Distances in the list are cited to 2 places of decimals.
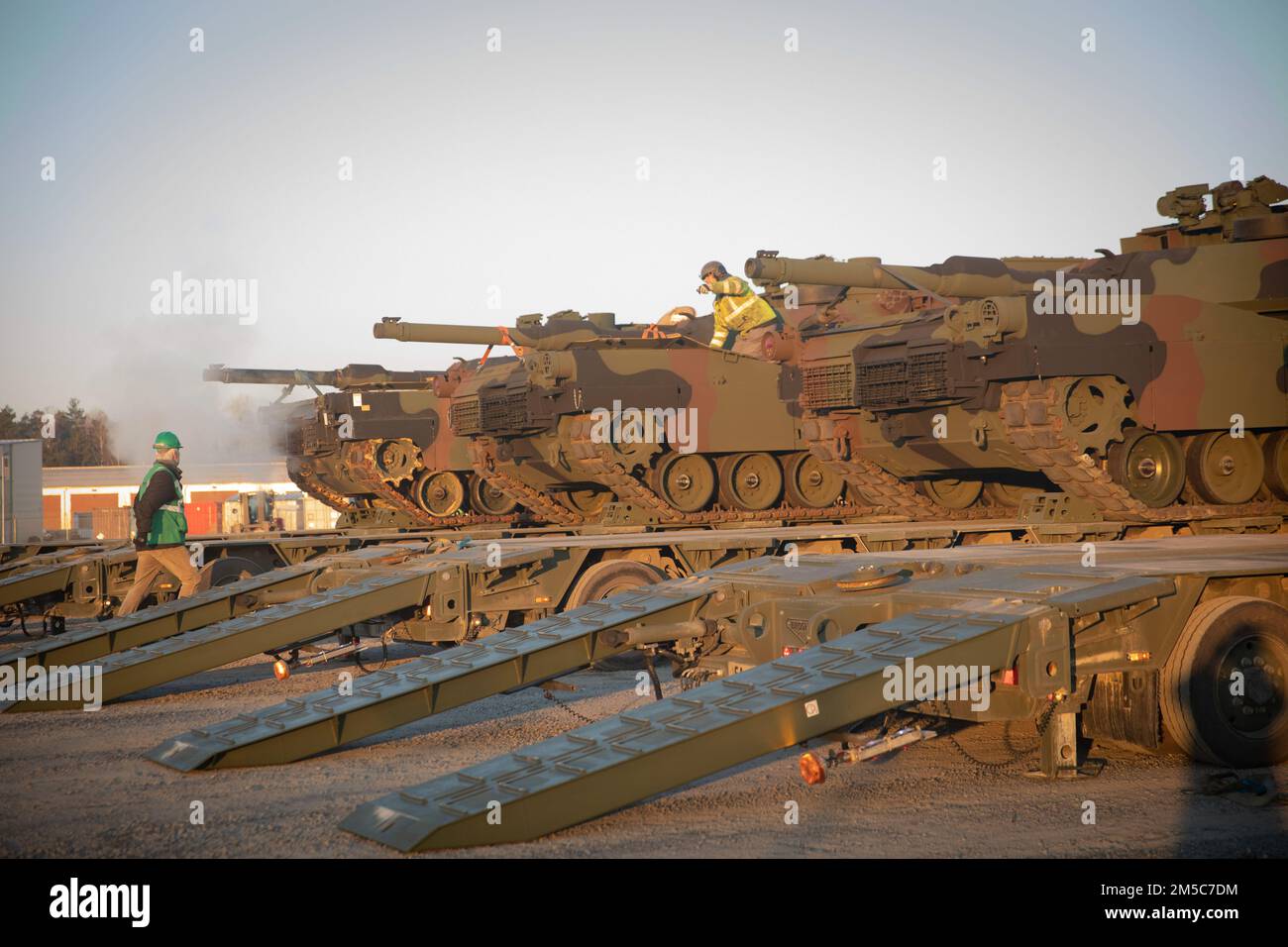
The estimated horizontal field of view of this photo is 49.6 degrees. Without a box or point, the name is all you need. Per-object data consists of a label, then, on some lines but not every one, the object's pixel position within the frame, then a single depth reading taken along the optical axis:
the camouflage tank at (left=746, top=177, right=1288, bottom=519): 13.60
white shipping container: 26.62
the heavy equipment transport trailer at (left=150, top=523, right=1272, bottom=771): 7.77
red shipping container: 39.25
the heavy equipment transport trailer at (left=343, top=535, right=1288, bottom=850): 5.79
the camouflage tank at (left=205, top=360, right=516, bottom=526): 24.11
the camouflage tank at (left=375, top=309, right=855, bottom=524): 17.64
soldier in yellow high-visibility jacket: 18.80
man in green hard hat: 12.74
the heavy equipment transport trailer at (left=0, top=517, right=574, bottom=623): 15.34
